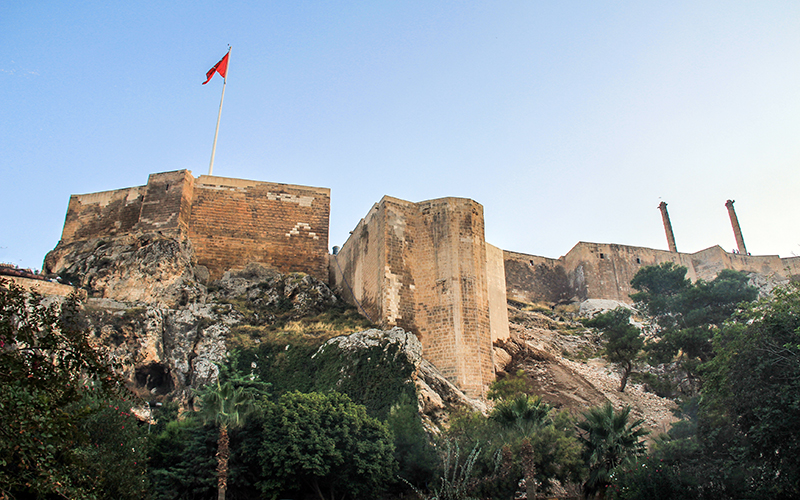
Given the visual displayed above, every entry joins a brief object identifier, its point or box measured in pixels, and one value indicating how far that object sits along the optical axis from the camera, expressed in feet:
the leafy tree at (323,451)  56.59
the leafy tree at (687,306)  86.63
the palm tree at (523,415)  59.00
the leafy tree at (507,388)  77.30
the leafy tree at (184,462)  56.13
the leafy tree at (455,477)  56.13
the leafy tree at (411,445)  60.95
